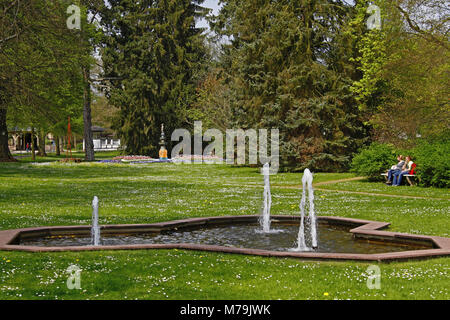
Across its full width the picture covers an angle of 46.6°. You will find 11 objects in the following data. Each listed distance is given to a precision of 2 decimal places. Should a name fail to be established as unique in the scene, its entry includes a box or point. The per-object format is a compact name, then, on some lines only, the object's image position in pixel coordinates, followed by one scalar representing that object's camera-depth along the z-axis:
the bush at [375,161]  23.71
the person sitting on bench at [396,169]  22.15
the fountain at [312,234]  9.55
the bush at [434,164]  20.32
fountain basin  8.57
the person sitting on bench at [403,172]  21.66
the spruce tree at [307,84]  29.97
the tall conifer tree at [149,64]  50.09
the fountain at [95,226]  10.04
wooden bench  21.59
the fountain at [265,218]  11.71
